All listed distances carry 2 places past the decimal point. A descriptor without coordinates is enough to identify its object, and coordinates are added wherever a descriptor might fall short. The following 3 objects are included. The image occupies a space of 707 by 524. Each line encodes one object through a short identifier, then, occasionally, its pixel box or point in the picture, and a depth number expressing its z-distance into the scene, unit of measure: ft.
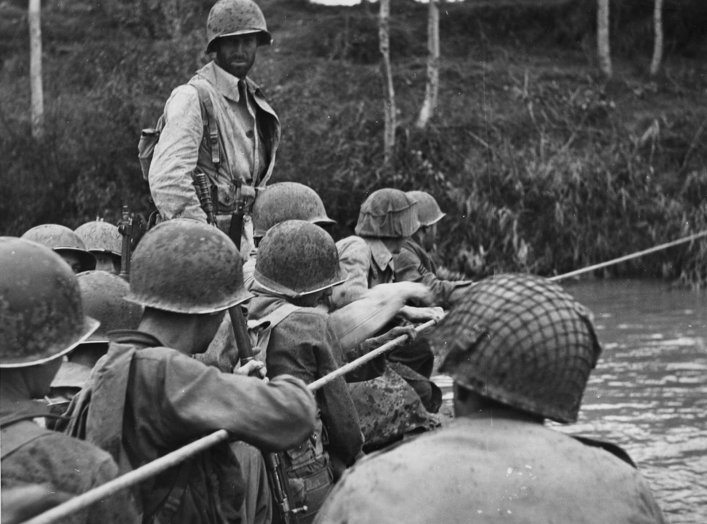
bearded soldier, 20.59
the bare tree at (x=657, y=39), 97.40
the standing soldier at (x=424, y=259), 22.74
